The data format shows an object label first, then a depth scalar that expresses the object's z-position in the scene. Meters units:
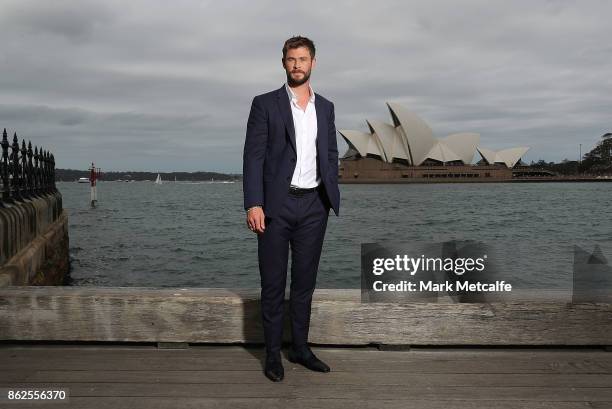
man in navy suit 2.49
